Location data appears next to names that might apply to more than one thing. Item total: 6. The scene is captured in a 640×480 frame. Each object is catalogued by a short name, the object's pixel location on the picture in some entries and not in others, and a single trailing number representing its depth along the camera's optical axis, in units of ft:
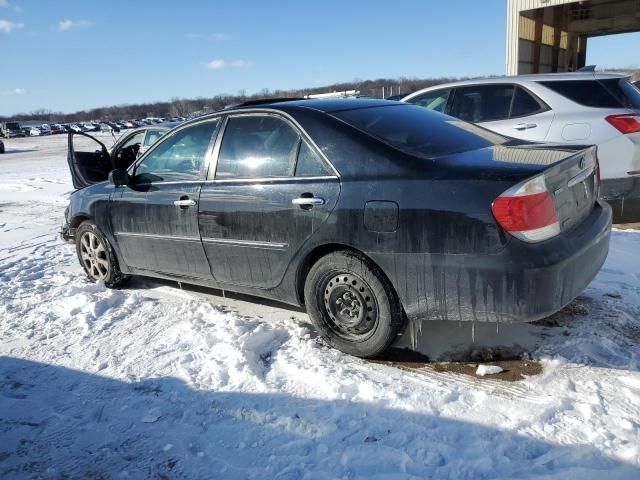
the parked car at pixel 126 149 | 22.29
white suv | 17.42
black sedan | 8.96
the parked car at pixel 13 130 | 210.59
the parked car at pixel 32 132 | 227.32
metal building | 48.08
